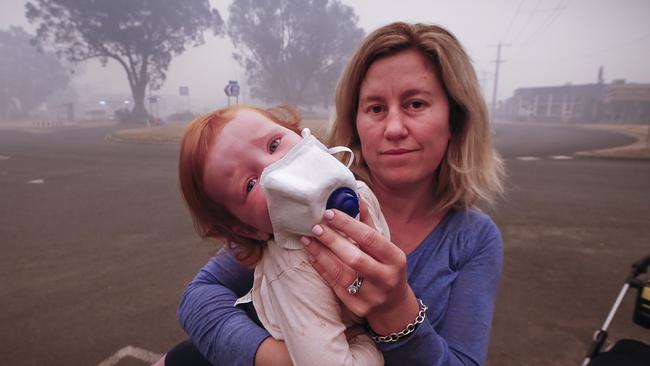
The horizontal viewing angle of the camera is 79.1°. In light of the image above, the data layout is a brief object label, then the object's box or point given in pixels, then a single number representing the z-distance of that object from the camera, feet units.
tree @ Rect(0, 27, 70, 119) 207.78
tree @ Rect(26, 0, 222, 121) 117.50
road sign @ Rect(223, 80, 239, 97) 50.49
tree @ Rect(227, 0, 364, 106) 163.53
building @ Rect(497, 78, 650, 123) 148.77
